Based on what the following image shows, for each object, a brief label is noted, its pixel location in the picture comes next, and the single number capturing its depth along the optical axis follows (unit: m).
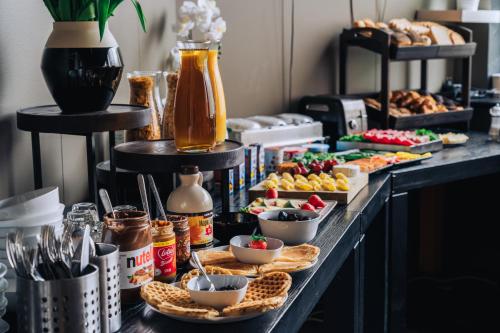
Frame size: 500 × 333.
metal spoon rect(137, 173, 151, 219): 1.58
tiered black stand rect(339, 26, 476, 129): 3.76
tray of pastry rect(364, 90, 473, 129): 3.83
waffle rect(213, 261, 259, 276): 1.57
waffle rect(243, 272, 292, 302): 1.41
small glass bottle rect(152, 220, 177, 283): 1.49
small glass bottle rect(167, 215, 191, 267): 1.61
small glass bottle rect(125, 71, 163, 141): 2.27
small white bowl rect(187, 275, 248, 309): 1.32
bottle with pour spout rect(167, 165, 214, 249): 1.69
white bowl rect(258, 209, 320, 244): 1.83
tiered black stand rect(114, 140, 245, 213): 1.77
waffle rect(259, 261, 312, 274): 1.59
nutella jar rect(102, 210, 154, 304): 1.36
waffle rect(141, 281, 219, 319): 1.28
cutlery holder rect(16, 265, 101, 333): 1.08
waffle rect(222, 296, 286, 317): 1.29
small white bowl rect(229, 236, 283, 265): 1.63
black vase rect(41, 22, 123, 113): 1.80
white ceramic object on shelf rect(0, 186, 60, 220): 1.40
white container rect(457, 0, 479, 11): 4.70
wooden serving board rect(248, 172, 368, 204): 2.43
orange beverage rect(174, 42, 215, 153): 1.76
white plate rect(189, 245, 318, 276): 1.58
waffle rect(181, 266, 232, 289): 1.50
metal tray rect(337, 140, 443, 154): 3.33
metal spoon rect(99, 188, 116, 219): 1.46
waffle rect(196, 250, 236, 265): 1.64
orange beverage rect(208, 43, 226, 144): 1.93
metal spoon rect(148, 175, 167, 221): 1.66
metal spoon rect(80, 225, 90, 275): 1.15
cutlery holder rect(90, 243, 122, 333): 1.19
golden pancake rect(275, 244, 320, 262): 1.68
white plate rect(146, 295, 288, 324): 1.28
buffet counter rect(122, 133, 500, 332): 1.36
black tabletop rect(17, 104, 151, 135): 1.76
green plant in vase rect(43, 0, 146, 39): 1.81
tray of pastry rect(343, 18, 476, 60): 3.78
